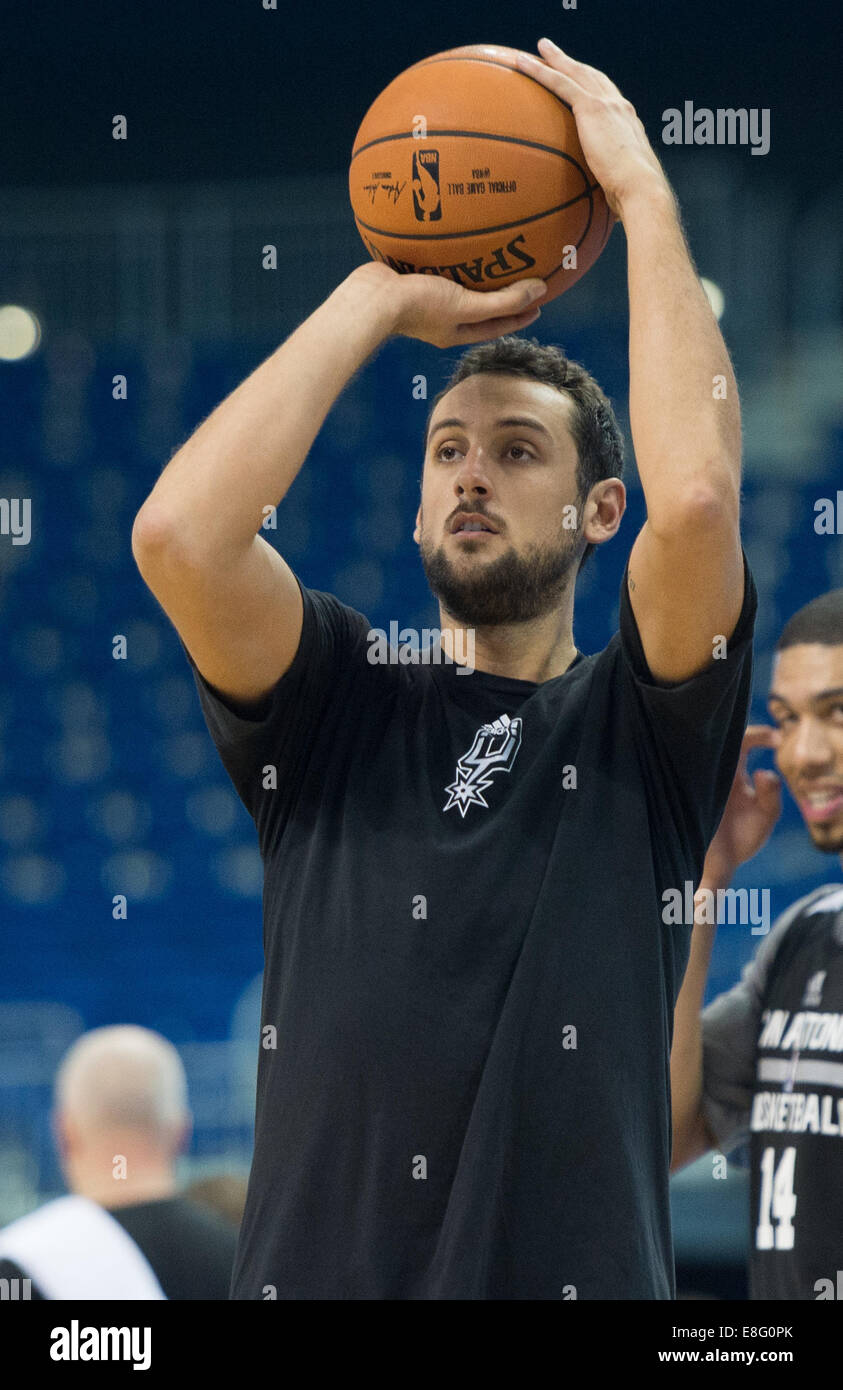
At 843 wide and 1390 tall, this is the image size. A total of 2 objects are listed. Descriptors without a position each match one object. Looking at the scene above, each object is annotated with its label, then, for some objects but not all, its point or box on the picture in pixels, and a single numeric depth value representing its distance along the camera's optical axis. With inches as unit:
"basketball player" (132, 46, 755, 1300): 112.2
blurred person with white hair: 163.0
